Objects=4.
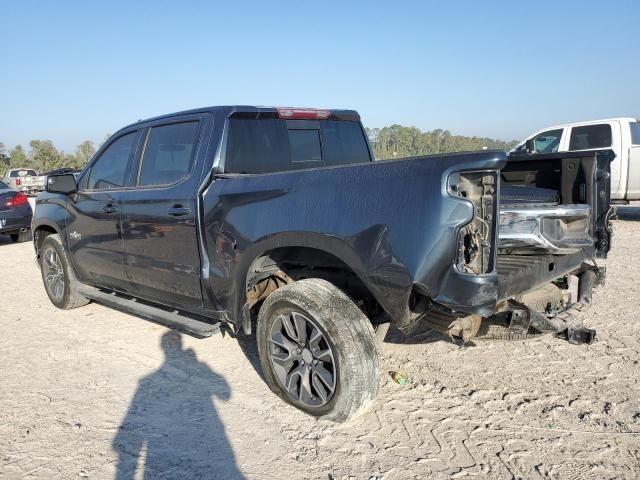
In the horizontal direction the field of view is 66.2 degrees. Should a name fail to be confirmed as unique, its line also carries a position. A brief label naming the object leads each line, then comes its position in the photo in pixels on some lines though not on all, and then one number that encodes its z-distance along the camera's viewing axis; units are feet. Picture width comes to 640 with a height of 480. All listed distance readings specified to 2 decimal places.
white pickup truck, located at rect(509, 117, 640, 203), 34.42
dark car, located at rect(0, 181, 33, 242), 34.04
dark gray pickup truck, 8.00
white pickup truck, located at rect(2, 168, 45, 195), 85.40
